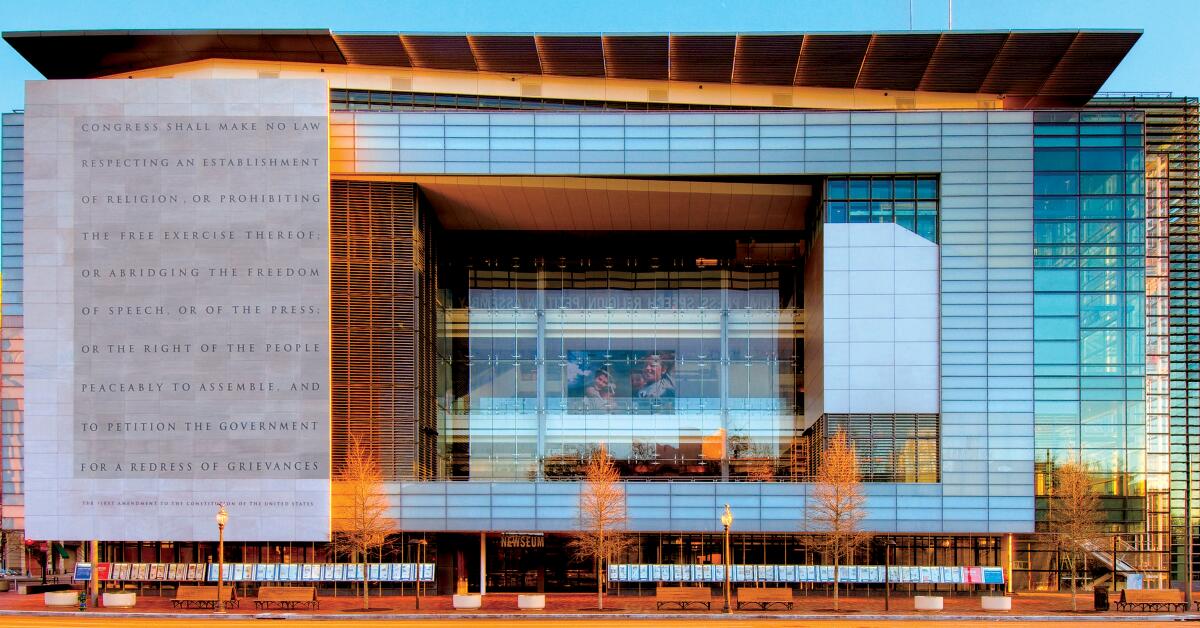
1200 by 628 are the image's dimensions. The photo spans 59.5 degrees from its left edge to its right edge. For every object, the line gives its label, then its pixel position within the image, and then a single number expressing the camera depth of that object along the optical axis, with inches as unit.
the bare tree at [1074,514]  1651.1
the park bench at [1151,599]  1499.8
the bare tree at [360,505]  1638.5
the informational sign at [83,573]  1715.1
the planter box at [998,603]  1523.1
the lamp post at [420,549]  1761.8
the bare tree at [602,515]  1652.3
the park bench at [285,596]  1568.7
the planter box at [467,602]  1553.9
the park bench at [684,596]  1552.7
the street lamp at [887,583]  1539.1
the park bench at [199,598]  1557.6
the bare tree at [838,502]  1635.1
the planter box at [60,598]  1553.9
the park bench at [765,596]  1546.5
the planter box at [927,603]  1544.0
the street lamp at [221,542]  1499.8
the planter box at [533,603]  1539.1
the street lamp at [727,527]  1507.1
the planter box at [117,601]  1576.0
